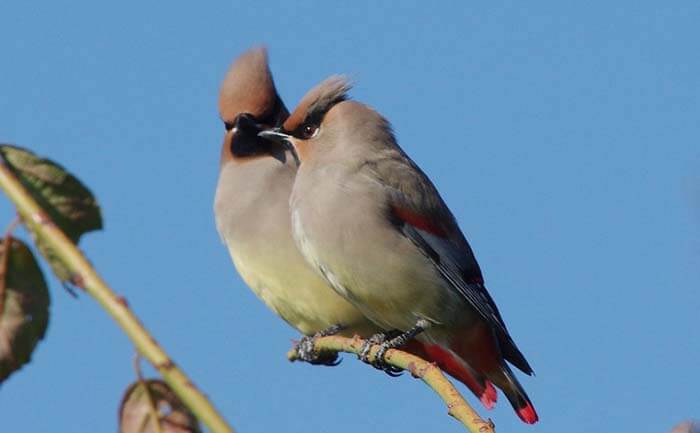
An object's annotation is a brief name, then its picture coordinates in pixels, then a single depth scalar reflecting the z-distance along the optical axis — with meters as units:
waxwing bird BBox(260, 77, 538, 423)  4.87
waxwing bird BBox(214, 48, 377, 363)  4.93
